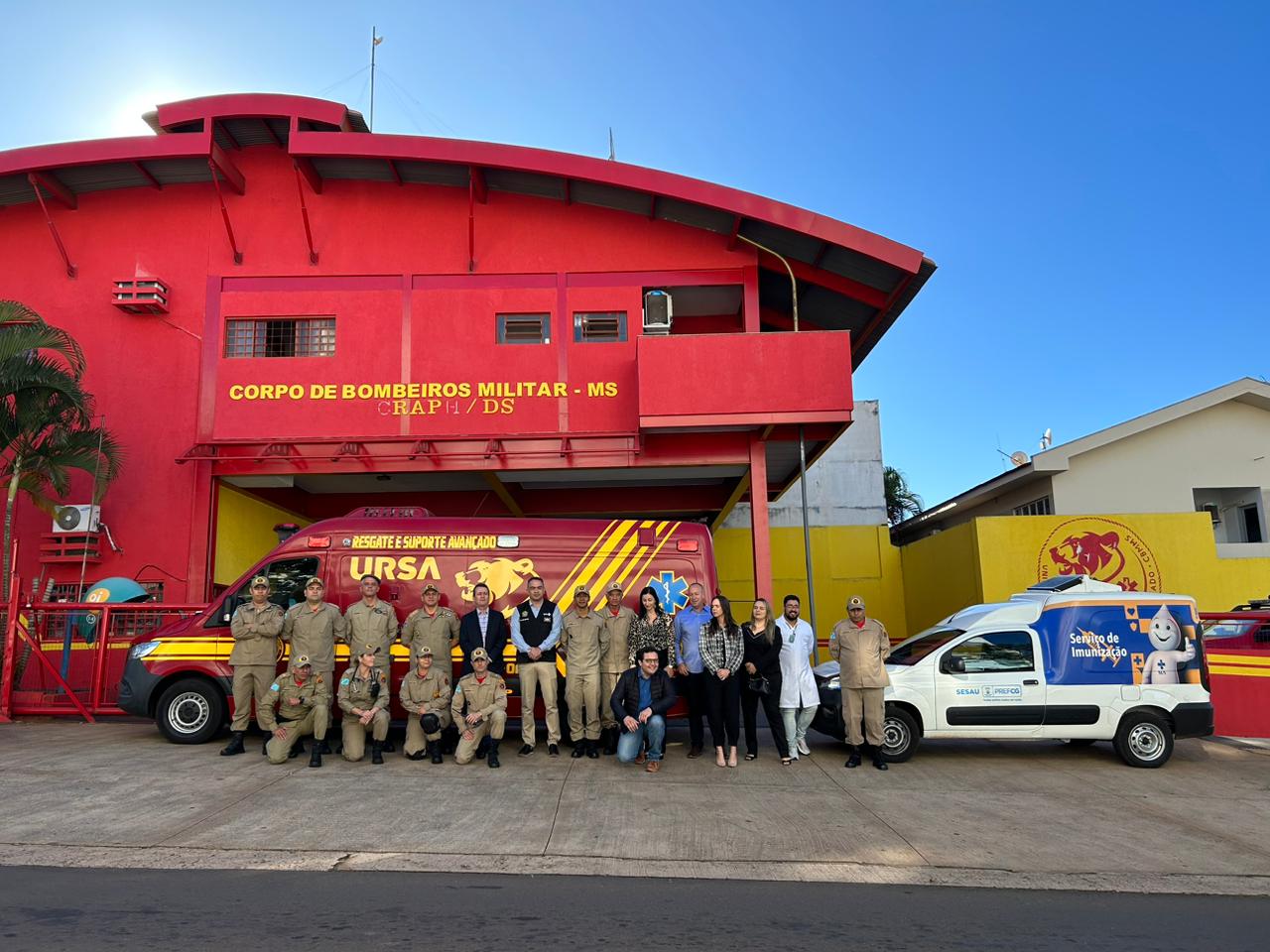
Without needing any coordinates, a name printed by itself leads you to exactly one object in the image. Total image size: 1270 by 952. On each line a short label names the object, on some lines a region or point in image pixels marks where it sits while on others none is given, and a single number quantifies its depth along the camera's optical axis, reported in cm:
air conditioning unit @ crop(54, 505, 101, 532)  1438
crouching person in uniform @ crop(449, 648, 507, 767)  909
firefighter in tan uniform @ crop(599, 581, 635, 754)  959
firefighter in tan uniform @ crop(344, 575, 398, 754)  951
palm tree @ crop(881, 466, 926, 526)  3588
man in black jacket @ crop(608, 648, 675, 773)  905
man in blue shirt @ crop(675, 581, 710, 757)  962
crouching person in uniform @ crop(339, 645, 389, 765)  909
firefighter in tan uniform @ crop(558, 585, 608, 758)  949
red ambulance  998
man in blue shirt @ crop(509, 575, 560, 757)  958
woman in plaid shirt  933
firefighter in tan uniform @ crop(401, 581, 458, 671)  957
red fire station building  1455
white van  977
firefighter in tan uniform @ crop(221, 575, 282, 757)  940
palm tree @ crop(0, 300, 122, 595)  1305
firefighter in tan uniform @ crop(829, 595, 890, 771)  932
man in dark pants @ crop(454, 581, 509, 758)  953
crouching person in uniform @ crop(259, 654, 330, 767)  914
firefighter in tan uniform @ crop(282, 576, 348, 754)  938
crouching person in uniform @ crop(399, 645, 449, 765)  919
